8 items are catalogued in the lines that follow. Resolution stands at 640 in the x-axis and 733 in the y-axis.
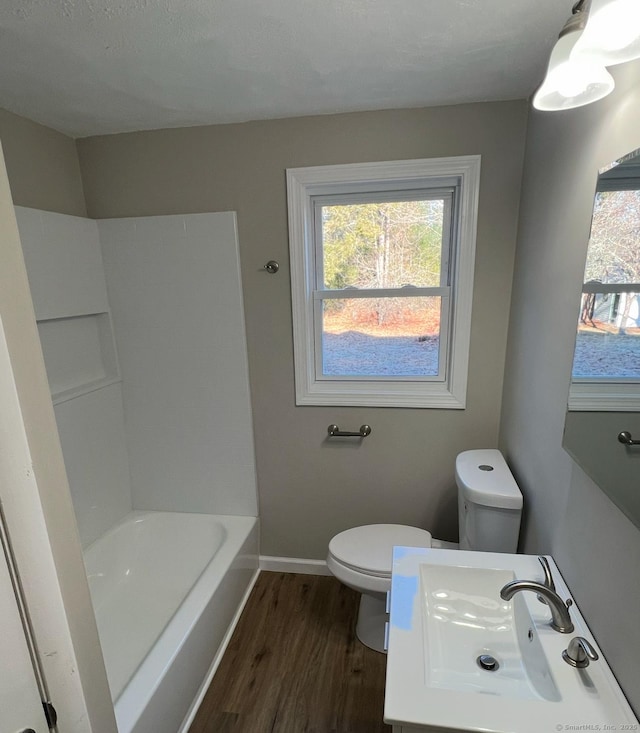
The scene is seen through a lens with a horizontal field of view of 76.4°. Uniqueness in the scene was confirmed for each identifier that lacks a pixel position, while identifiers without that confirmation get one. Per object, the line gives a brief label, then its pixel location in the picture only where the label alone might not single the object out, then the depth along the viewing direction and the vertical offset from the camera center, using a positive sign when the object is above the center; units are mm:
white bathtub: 1396 -1442
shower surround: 1836 -676
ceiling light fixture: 801 +399
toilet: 1519 -1203
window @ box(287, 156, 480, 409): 1848 -57
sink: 837 -901
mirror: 863 -184
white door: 645 -630
